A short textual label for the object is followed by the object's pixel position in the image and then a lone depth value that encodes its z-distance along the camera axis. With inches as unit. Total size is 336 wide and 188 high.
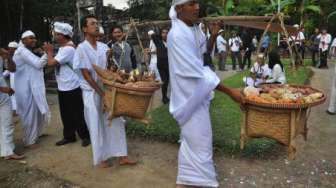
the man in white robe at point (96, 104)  181.6
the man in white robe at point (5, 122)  203.9
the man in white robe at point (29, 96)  235.5
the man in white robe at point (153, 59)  375.3
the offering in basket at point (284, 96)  122.0
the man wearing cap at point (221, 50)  600.7
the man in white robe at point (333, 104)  282.4
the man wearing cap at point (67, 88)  217.0
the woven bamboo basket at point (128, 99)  154.6
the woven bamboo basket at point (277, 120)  121.3
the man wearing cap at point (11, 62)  213.3
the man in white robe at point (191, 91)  121.2
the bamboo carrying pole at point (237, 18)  131.4
